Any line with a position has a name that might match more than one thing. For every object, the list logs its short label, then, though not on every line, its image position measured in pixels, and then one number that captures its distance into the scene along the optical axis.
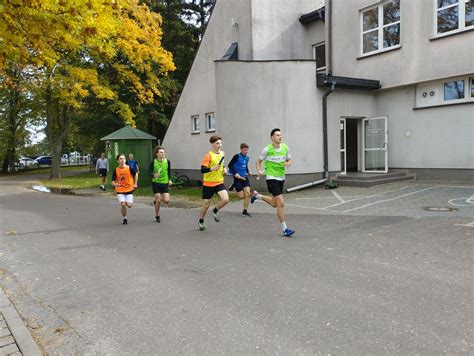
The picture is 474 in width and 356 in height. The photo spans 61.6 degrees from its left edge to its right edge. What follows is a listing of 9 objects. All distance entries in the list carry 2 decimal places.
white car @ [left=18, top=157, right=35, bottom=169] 51.44
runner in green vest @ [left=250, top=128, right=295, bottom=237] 7.44
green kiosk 19.05
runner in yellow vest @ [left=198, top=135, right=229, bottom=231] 8.28
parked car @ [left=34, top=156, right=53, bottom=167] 60.37
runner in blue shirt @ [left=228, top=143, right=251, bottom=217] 10.32
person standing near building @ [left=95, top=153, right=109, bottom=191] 19.75
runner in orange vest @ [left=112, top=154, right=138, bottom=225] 9.78
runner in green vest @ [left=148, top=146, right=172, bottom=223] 9.80
